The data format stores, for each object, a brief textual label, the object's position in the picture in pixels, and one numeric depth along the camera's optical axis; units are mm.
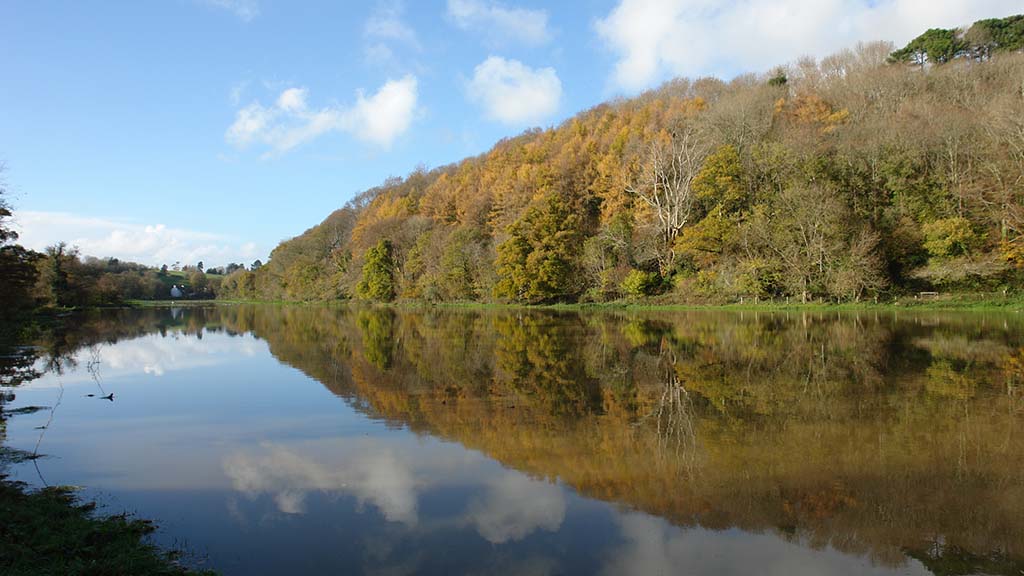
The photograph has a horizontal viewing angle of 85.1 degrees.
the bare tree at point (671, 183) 42375
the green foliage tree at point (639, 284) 40500
